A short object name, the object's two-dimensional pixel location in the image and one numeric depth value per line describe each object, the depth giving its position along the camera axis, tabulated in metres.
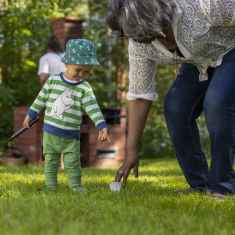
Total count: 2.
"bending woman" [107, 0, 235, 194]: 4.41
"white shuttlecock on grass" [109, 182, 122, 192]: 5.35
